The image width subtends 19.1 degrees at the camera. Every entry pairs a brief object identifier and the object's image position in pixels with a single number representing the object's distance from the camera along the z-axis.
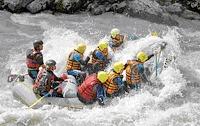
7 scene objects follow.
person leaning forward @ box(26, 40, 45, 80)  16.68
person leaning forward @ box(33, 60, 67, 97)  15.44
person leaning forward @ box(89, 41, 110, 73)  18.59
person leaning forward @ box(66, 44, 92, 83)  17.74
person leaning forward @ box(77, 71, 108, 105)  15.69
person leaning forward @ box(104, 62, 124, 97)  15.90
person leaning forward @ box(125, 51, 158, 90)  16.70
